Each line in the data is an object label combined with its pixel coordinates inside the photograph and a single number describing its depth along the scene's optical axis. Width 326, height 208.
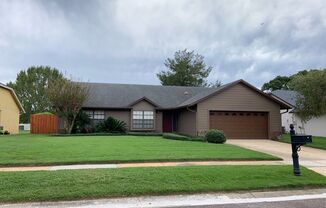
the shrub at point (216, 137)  18.80
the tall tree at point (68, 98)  25.41
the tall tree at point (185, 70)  55.03
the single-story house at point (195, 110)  23.80
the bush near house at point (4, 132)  26.59
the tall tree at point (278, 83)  67.04
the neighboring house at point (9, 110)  27.88
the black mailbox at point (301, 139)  9.12
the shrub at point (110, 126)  26.33
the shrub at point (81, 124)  26.44
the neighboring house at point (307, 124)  31.15
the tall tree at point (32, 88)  54.41
